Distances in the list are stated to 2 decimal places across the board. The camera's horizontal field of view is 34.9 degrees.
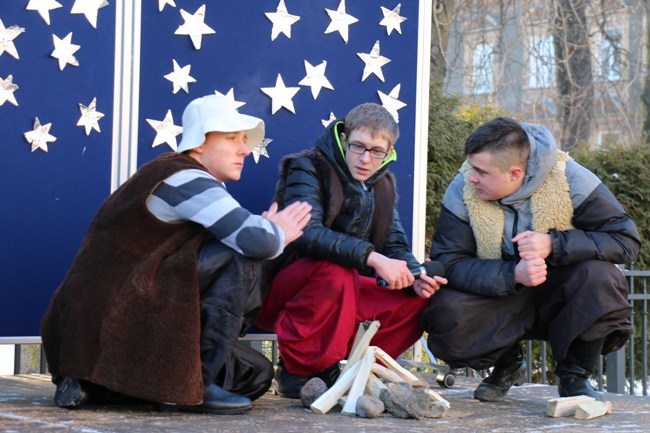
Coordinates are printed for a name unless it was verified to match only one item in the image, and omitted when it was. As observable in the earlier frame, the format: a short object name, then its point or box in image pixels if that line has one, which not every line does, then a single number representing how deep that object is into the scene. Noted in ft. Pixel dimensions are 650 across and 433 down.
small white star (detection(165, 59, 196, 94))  16.33
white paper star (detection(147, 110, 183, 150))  16.21
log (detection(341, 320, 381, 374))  14.05
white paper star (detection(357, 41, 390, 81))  17.84
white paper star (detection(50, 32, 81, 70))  15.57
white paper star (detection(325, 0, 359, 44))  17.56
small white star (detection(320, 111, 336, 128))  17.53
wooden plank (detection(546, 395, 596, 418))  13.42
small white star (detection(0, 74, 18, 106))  15.20
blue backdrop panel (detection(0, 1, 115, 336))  15.30
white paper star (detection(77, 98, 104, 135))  15.79
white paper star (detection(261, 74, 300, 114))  17.08
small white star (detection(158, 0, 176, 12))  16.19
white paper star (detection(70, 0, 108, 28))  15.74
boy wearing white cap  11.98
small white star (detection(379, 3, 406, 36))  18.01
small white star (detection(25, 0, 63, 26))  15.38
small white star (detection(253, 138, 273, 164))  16.90
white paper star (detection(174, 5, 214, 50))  16.37
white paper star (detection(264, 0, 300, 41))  17.08
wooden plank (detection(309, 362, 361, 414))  13.07
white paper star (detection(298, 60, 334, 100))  17.35
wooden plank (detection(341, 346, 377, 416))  13.03
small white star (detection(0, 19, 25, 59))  15.15
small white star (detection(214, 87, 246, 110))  16.63
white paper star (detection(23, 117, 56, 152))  15.40
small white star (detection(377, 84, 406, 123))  17.95
